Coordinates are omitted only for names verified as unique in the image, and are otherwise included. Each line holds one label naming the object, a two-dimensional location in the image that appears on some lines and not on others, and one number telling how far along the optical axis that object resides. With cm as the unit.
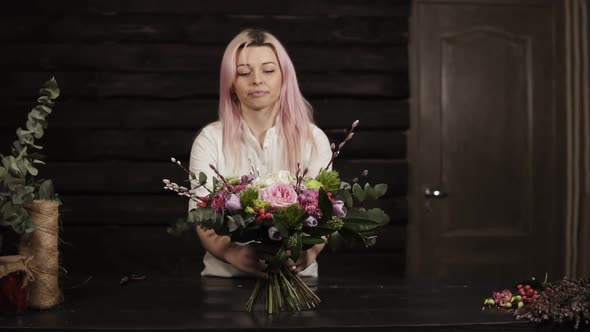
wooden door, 507
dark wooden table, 189
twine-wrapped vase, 210
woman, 275
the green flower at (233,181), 205
